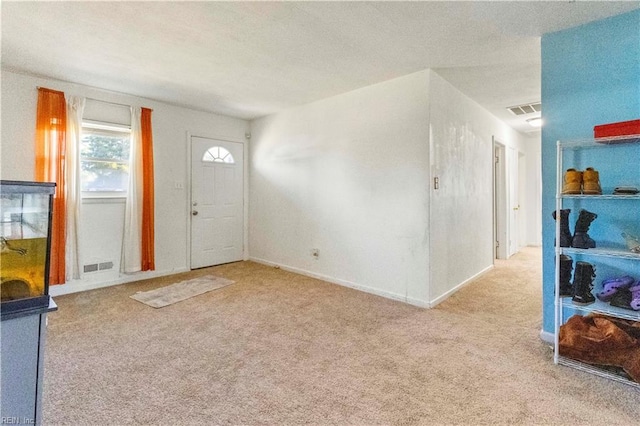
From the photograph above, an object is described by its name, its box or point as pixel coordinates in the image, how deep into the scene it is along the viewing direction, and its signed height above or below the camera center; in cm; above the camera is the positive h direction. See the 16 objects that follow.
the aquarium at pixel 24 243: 113 -11
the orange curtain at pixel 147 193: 416 +30
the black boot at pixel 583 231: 210 -11
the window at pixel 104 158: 381 +72
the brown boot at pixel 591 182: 209 +22
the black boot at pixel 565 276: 221 -44
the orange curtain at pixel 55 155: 341 +66
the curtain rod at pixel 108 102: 381 +143
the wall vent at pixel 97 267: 386 -65
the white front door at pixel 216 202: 485 +22
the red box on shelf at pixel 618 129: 189 +54
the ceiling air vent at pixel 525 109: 439 +156
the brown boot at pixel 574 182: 215 +23
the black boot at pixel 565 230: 218 -11
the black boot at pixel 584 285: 212 -48
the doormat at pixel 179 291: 340 -91
